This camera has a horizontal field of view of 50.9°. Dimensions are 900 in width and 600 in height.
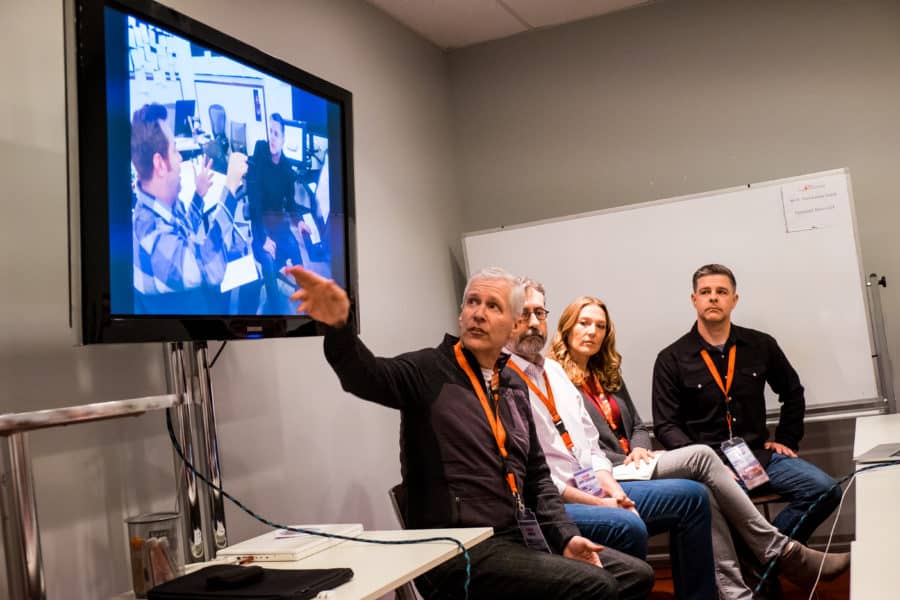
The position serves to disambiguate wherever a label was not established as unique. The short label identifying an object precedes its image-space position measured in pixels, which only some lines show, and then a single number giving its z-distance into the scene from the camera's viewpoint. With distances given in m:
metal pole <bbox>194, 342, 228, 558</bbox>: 2.54
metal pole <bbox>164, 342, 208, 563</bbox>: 2.50
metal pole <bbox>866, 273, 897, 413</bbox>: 4.64
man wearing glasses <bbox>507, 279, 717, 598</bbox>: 3.48
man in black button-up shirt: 4.43
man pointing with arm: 2.55
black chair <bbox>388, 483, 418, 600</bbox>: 2.80
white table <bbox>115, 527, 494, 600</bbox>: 1.90
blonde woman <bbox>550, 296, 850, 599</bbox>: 3.84
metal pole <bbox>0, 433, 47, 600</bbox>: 1.91
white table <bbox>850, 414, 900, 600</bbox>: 1.43
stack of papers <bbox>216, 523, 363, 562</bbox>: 2.30
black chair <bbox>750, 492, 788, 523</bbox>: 4.13
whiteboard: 4.67
